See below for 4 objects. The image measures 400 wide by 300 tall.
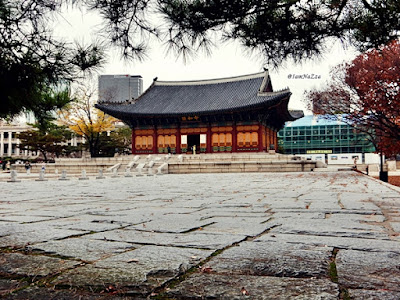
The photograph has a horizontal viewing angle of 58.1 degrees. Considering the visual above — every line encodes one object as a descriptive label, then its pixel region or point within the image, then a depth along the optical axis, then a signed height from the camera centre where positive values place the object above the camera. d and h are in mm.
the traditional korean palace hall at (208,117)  28375 +2825
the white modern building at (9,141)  61200 +2188
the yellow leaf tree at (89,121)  31719 +2834
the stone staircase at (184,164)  21703 -855
